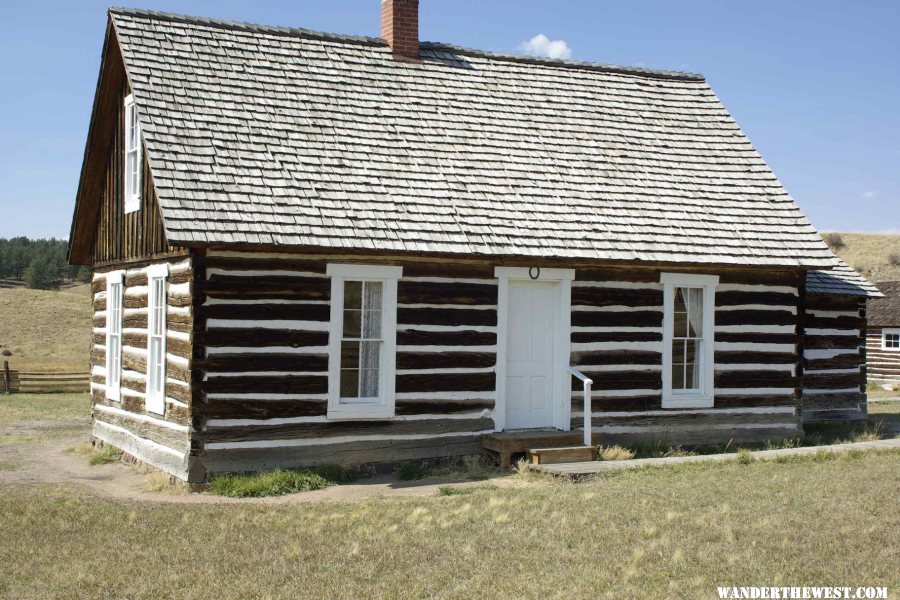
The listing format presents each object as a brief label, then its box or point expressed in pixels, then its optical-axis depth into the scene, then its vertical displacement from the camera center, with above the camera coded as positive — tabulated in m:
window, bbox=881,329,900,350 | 32.41 -1.73
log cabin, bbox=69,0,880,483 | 12.57 +0.27
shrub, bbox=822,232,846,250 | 74.41 +3.30
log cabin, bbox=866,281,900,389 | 32.09 -1.78
